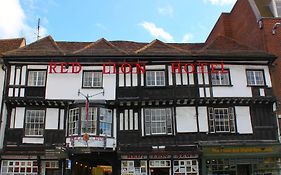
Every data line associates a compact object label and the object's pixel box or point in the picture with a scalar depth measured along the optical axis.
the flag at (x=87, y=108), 16.89
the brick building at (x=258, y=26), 18.97
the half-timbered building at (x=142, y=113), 16.78
